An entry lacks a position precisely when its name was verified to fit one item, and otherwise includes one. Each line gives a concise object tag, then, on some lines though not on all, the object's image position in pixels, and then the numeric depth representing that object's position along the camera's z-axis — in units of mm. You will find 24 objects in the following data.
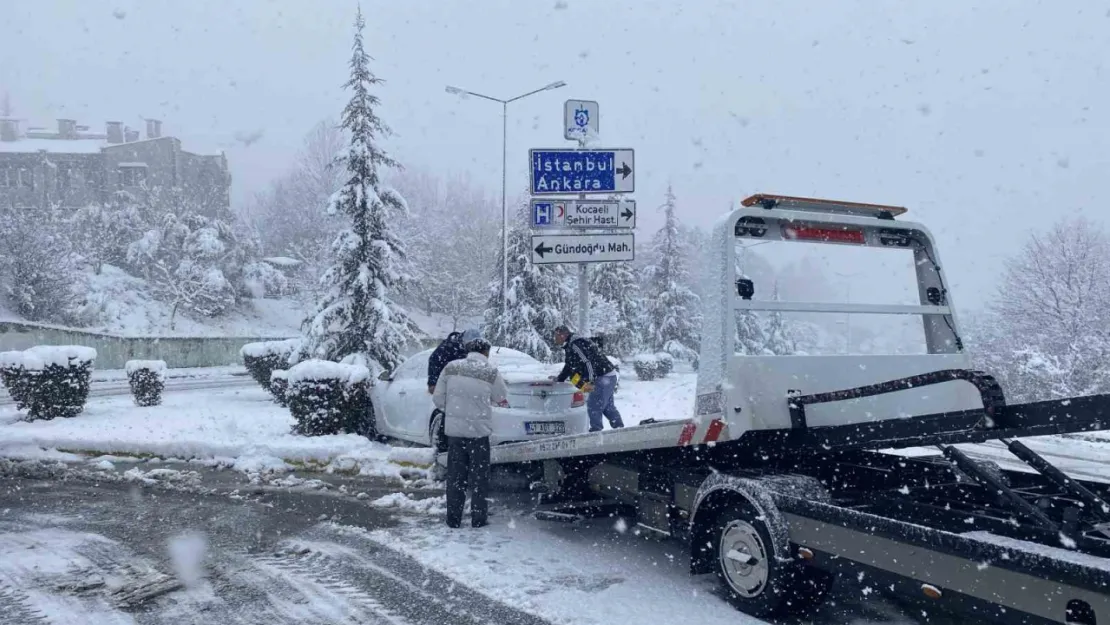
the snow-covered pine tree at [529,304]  36906
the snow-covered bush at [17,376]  13422
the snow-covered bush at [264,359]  18547
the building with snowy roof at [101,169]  67562
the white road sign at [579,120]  11188
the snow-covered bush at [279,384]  13449
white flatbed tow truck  3631
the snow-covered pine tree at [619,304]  43062
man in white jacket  7109
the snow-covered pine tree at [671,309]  41600
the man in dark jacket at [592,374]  9734
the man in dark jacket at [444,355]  9523
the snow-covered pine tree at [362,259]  19984
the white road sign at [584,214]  10602
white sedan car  9125
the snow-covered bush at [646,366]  31880
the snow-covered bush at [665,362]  33241
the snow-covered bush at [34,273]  42781
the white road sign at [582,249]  10352
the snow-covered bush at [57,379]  13508
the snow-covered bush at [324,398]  11211
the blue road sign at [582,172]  10641
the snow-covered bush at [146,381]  15812
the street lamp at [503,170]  27344
